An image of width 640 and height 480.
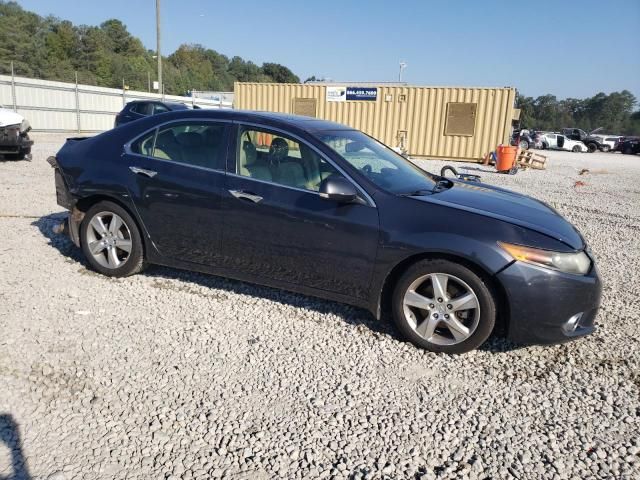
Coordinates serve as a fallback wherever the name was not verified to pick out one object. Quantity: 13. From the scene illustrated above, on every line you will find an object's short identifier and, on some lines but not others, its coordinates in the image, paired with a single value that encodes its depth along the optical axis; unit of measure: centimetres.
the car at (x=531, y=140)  3447
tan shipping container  1884
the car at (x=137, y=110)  1467
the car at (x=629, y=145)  3784
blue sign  2009
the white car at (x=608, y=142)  3966
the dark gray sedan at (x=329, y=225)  322
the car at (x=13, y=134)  1068
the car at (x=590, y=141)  3922
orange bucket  1585
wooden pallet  1869
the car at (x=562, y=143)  3819
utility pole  2759
